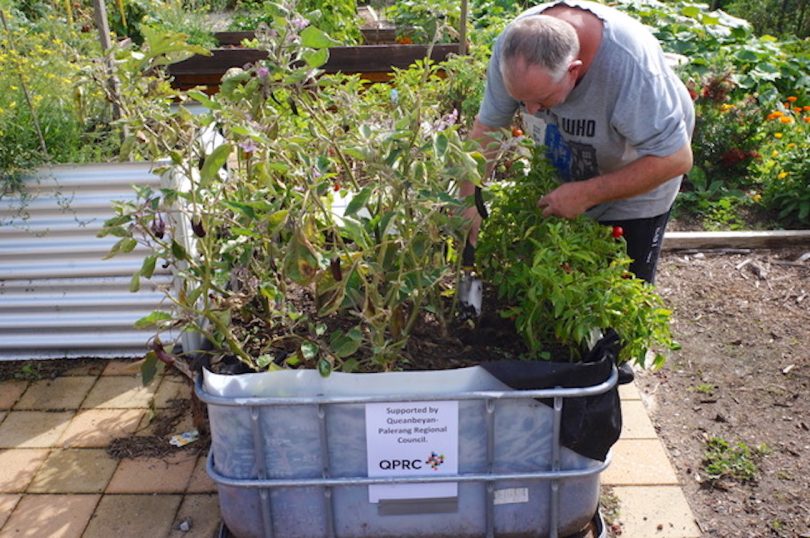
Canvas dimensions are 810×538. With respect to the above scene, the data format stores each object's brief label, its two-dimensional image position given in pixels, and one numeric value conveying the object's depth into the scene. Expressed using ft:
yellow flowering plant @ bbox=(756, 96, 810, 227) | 14.06
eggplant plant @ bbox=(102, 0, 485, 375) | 6.55
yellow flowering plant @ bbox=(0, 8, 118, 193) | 9.66
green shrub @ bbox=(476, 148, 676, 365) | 6.52
